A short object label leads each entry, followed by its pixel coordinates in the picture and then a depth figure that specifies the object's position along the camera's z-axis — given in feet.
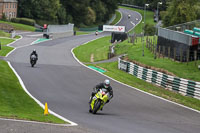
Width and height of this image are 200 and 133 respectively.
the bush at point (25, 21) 345.06
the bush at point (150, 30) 308.19
